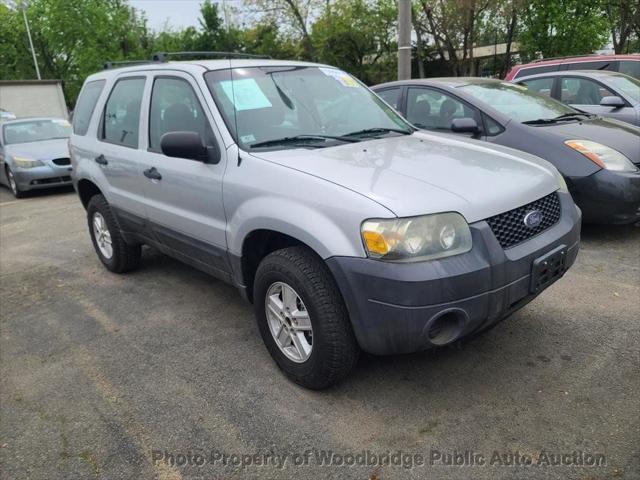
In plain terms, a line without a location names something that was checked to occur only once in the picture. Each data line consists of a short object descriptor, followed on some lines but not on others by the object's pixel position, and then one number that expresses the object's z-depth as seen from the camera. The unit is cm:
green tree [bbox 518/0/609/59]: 1978
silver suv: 238
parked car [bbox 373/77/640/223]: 464
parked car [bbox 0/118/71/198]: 983
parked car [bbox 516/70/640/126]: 679
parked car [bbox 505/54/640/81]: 855
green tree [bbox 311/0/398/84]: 3066
